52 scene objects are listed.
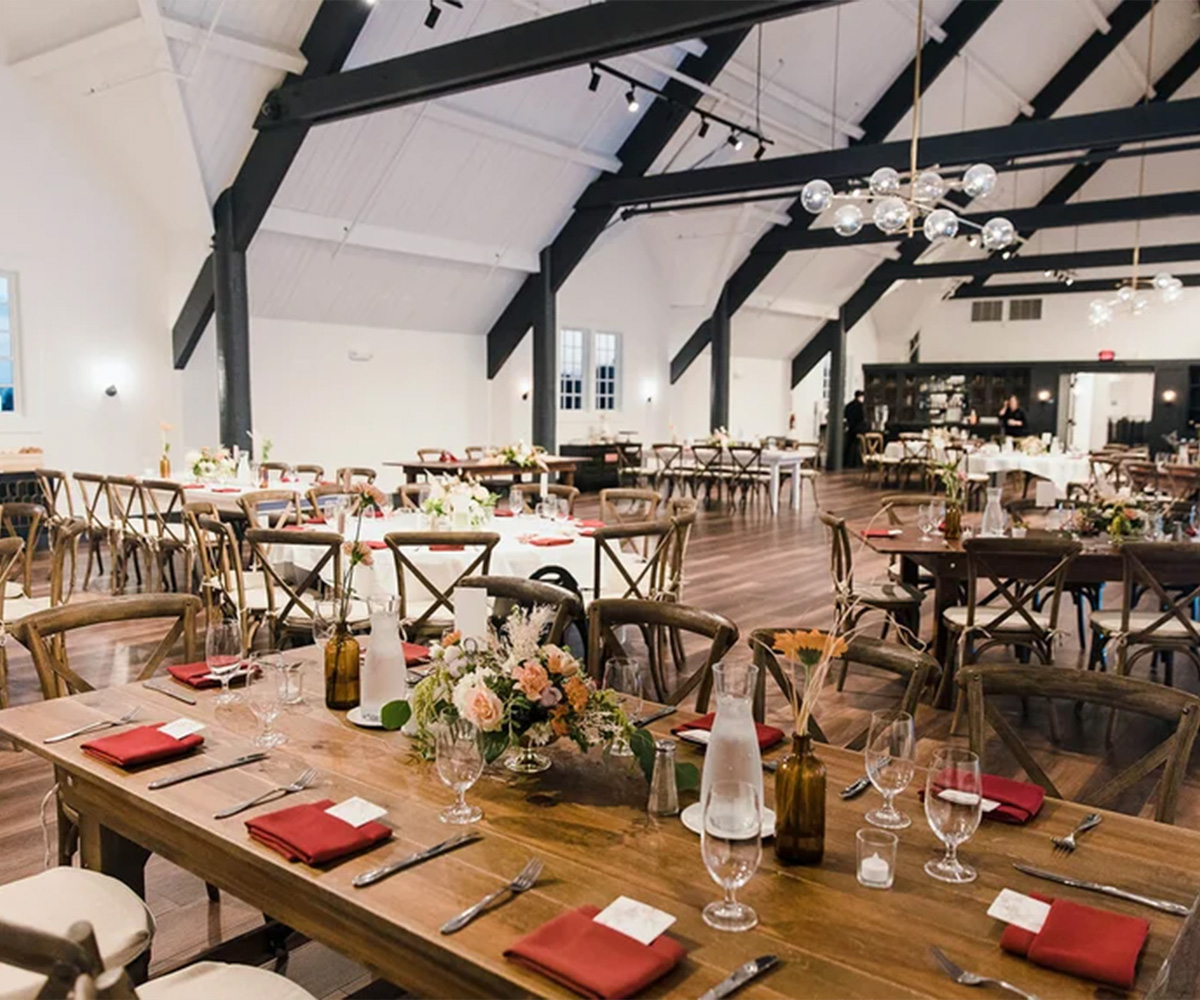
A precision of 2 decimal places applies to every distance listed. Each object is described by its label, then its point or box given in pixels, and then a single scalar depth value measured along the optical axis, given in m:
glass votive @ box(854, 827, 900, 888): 1.58
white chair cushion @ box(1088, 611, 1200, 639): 4.59
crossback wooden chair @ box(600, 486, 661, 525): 6.56
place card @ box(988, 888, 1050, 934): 1.46
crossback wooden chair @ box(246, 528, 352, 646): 4.20
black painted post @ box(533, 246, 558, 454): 14.16
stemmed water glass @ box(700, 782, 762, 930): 1.43
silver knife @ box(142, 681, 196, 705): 2.48
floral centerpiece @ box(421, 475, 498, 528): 5.24
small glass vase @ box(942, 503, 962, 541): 5.32
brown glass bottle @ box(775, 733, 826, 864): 1.66
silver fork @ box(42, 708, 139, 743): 2.18
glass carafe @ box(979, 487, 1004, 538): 5.31
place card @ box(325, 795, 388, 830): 1.77
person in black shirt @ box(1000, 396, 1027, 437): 16.97
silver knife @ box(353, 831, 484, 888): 1.58
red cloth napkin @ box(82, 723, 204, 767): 2.04
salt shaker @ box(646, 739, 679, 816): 1.84
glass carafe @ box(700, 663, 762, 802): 1.67
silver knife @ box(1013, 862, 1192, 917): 1.50
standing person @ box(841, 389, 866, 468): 21.23
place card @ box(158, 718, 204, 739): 2.19
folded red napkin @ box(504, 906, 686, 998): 1.30
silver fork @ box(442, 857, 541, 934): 1.45
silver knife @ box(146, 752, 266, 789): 1.95
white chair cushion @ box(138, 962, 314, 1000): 1.79
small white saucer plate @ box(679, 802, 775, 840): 1.76
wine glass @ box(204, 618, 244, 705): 2.46
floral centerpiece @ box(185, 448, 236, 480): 8.43
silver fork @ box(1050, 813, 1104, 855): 1.73
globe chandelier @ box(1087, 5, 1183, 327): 12.66
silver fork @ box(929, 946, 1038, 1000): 1.30
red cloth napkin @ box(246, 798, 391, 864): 1.65
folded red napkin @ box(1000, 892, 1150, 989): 1.35
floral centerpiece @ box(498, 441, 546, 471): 10.33
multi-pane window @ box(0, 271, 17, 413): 9.91
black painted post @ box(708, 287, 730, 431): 17.47
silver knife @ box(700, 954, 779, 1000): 1.29
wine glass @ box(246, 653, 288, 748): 2.16
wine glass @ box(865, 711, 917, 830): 1.80
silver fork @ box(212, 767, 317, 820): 1.83
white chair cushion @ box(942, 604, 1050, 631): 4.74
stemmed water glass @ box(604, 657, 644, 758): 2.33
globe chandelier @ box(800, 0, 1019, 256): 7.18
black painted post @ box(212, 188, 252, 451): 10.38
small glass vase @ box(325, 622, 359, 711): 2.43
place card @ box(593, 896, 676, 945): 1.42
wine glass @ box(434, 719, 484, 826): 1.76
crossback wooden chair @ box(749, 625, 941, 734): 2.28
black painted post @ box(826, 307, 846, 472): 20.19
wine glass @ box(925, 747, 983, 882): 1.62
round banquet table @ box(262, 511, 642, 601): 4.74
